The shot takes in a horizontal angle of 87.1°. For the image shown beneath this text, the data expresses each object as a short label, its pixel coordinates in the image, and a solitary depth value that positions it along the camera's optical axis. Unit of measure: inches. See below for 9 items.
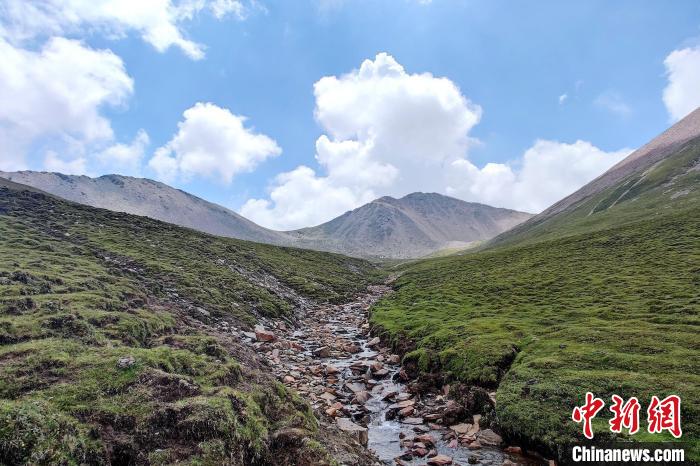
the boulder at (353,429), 653.2
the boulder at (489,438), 659.4
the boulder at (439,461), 596.4
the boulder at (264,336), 1252.3
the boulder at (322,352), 1200.2
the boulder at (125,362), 560.8
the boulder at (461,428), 697.6
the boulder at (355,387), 912.9
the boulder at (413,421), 751.1
